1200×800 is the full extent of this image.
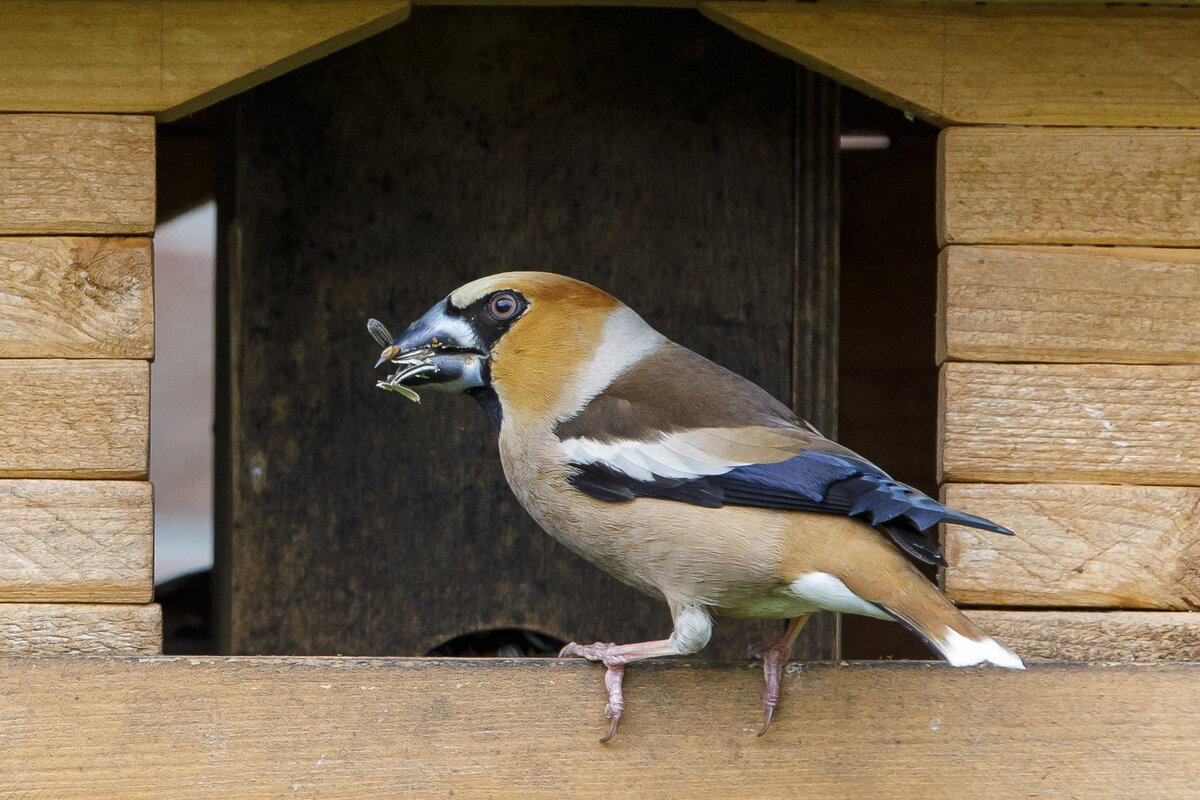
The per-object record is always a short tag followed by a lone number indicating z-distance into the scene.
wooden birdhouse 3.61
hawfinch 3.60
